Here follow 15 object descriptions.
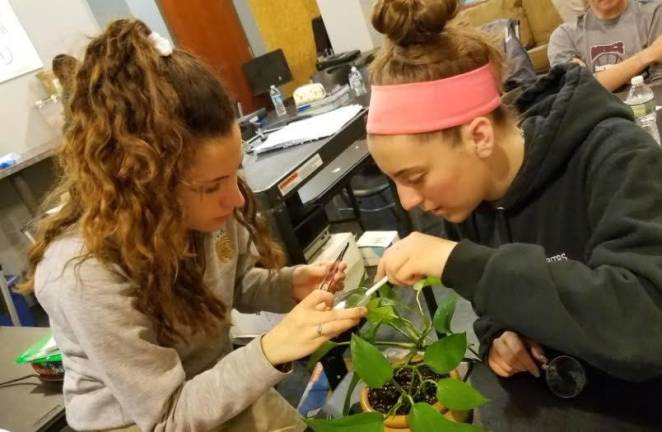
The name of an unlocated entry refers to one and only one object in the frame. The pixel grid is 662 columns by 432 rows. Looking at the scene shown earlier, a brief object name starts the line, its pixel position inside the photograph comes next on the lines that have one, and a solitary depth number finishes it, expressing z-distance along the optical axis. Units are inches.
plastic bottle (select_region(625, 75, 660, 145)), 55.7
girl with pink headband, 28.0
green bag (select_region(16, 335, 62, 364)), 52.8
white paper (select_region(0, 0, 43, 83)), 170.9
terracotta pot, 29.4
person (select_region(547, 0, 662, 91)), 83.3
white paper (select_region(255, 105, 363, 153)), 81.7
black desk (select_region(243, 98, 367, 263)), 69.4
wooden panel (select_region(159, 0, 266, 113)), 211.2
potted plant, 27.6
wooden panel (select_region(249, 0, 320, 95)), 213.2
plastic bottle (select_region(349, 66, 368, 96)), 114.8
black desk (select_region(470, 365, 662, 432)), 28.6
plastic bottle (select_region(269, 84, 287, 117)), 108.7
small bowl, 52.6
